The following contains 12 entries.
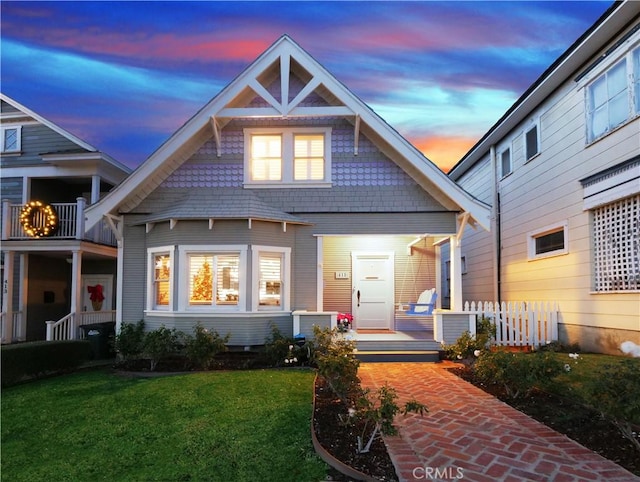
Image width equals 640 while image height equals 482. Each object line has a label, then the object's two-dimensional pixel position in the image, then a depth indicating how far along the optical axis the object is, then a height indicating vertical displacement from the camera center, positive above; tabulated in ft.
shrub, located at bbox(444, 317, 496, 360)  29.94 -5.17
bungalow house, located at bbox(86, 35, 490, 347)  34.47 +5.65
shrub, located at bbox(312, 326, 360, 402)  18.80 -4.33
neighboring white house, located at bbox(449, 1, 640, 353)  28.66 +6.73
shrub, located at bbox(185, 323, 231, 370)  30.35 -5.40
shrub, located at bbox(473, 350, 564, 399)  20.15 -4.63
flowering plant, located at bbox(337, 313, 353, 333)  35.86 -4.24
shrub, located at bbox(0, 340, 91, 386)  28.12 -6.14
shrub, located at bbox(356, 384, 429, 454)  14.07 -4.69
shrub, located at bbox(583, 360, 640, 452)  13.58 -4.00
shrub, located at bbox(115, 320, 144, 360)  34.09 -5.66
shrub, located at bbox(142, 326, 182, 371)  31.09 -5.31
